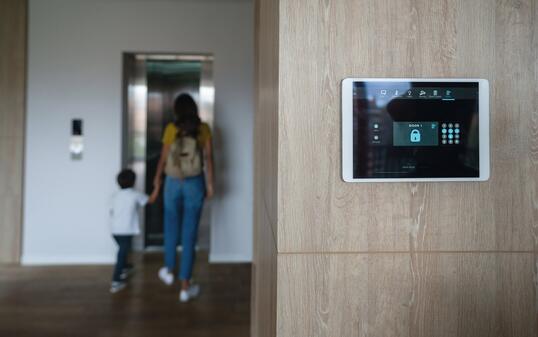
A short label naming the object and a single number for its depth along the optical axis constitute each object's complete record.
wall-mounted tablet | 0.92
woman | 3.40
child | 3.62
